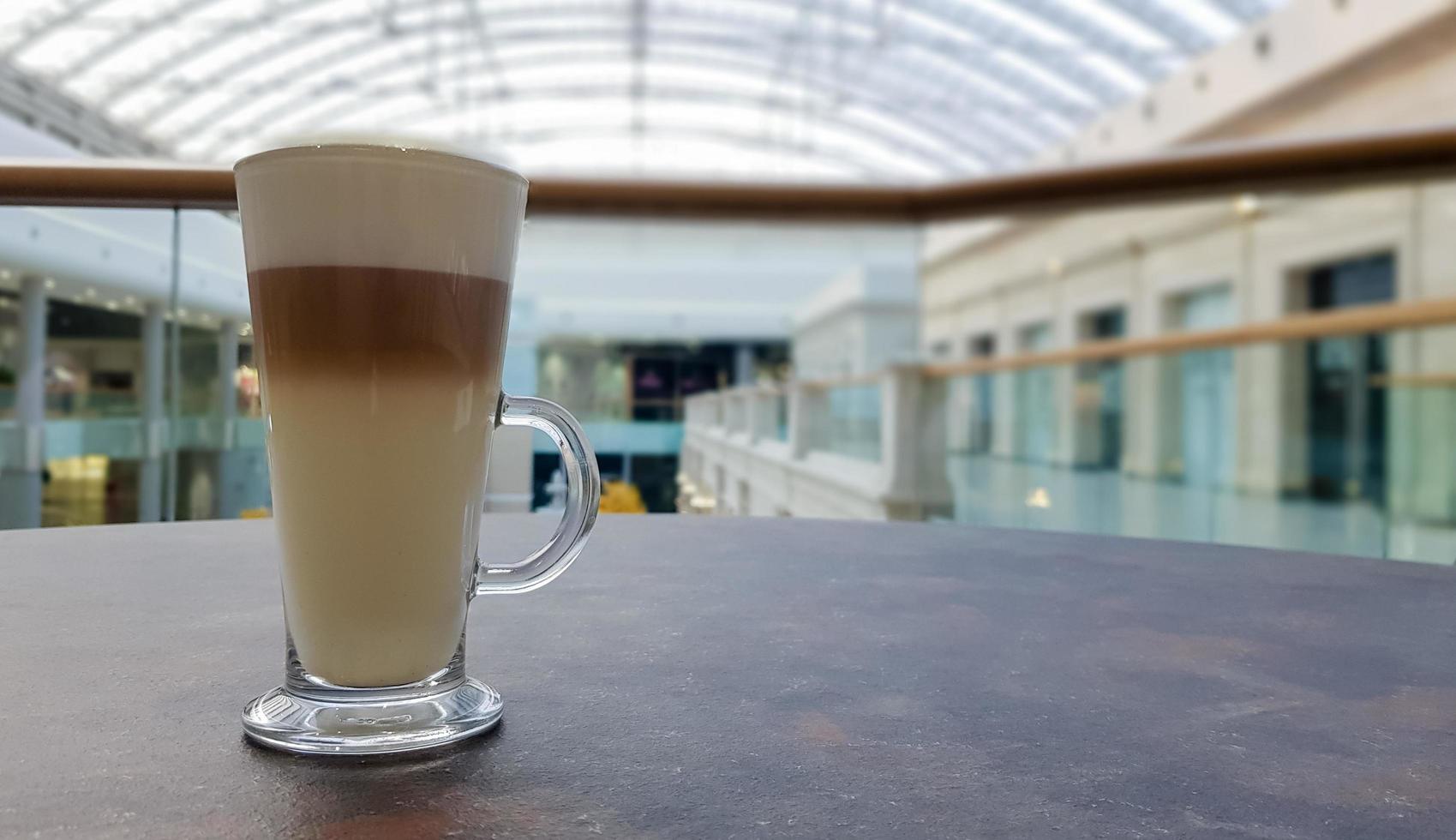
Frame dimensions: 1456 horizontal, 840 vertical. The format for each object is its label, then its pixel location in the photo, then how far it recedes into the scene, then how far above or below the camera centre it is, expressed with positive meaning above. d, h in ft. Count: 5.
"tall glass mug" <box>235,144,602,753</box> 1.20 +0.02
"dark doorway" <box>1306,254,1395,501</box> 10.09 +0.07
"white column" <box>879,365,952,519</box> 11.72 -0.21
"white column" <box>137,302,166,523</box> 7.07 -0.05
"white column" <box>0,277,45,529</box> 7.43 -0.13
